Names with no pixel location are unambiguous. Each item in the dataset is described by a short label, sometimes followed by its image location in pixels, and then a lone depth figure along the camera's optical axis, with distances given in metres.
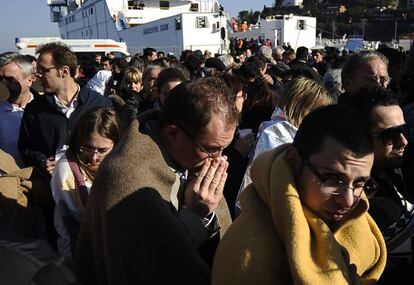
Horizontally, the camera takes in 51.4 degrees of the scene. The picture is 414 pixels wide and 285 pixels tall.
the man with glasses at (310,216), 1.33
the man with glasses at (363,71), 3.55
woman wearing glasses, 2.47
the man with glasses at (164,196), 1.56
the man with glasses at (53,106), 3.48
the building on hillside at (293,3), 107.79
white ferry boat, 24.34
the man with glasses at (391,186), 2.08
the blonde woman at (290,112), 2.65
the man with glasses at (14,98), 3.70
